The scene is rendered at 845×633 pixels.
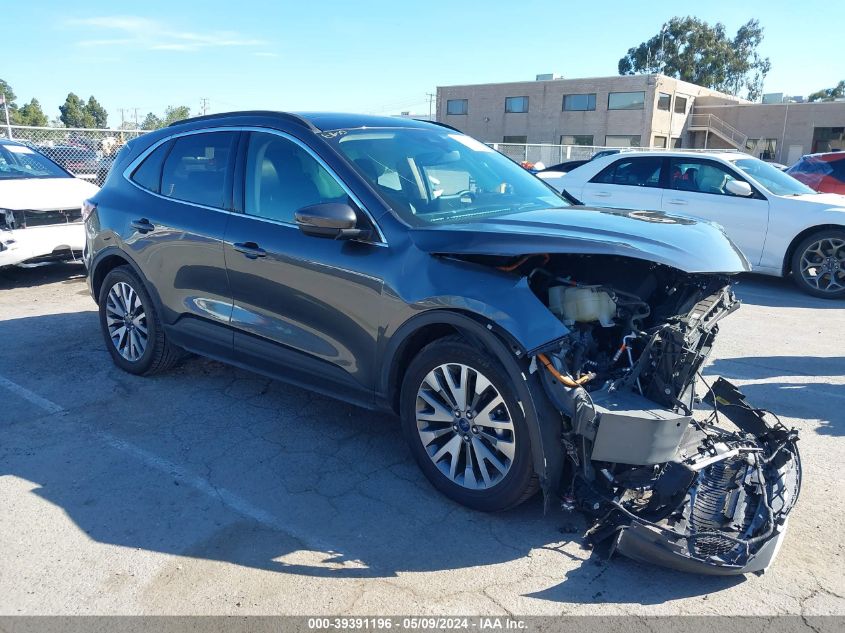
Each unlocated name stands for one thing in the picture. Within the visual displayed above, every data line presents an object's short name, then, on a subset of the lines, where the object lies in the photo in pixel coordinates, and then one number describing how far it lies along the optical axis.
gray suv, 3.10
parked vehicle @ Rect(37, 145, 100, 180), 14.93
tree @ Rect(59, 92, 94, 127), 84.25
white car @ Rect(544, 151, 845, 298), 8.63
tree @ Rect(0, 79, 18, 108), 75.87
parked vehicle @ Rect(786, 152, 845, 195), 12.28
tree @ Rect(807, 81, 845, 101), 91.75
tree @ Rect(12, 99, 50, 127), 66.98
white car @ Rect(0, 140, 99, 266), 8.15
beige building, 45.25
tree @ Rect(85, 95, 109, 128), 90.43
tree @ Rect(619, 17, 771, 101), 68.75
